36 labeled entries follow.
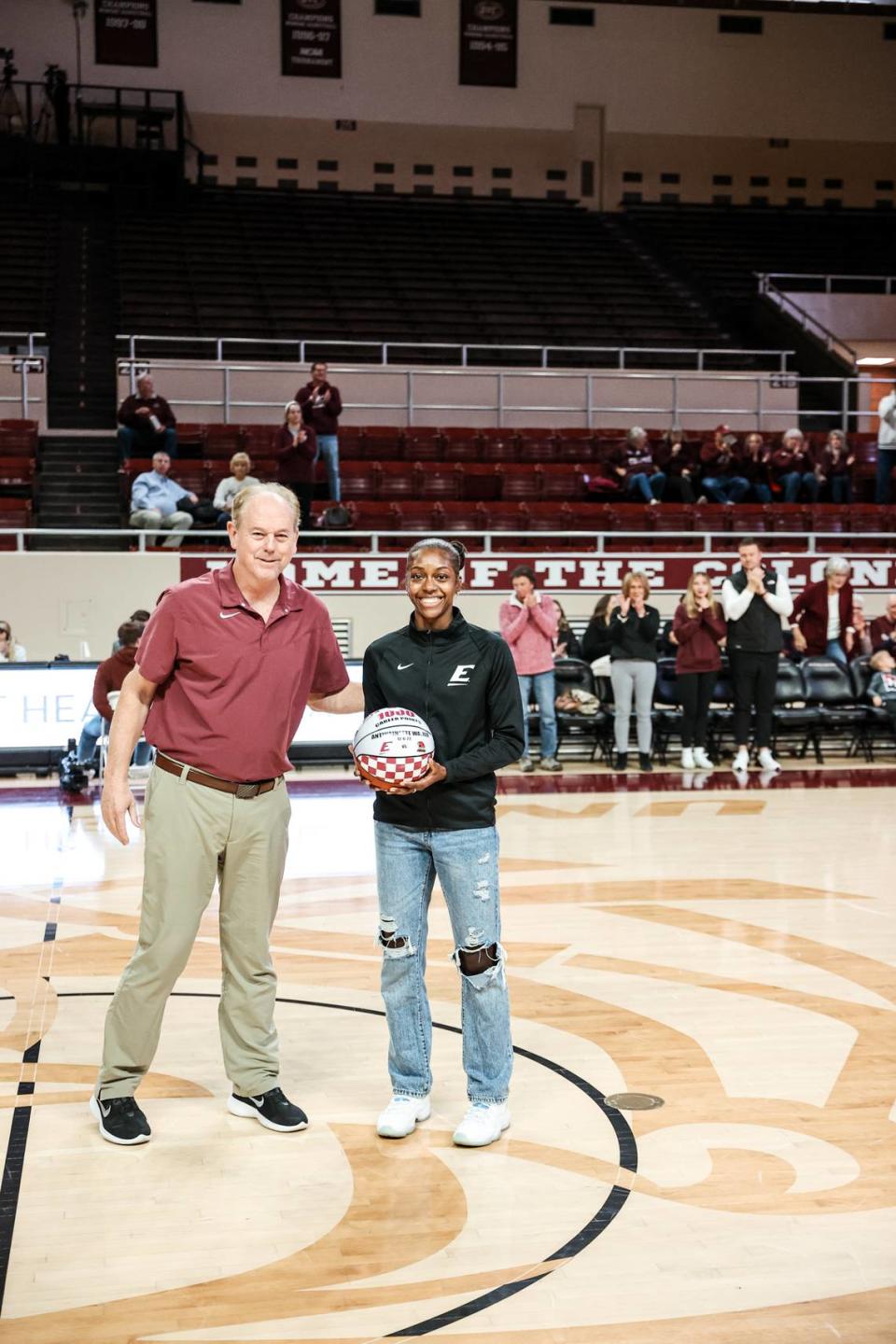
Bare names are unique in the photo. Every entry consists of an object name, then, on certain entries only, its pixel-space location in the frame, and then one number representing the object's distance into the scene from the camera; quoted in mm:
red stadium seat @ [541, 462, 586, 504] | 17656
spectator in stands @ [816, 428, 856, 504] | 17859
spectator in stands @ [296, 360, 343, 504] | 15859
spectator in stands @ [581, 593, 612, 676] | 13203
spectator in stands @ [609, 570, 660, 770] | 12172
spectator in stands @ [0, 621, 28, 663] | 12555
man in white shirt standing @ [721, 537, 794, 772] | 11812
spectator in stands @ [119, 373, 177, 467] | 16328
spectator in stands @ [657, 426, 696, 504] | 17391
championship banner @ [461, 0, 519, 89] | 26594
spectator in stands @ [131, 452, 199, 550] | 14836
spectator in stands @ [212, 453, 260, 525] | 14359
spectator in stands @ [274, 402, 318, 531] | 15090
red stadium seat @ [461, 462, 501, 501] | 17422
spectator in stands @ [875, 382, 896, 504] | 17547
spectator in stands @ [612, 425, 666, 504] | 17172
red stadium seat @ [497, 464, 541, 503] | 17500
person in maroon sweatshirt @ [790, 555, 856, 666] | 13531
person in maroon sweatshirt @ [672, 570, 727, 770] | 12172
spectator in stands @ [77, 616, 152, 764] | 9961
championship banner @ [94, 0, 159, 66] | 25125
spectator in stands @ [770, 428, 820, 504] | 17703
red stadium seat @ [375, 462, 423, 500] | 17172
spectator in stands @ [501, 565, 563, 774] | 11906
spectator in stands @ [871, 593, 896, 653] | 13508
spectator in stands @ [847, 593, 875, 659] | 13578
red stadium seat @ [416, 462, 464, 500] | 17250
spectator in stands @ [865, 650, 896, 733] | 13000
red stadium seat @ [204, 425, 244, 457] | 17609
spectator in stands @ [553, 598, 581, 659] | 13422
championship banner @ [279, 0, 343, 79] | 25672
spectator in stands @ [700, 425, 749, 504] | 17547
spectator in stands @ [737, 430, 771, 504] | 17719
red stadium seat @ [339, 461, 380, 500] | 17094
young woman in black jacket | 4082
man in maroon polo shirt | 4105
